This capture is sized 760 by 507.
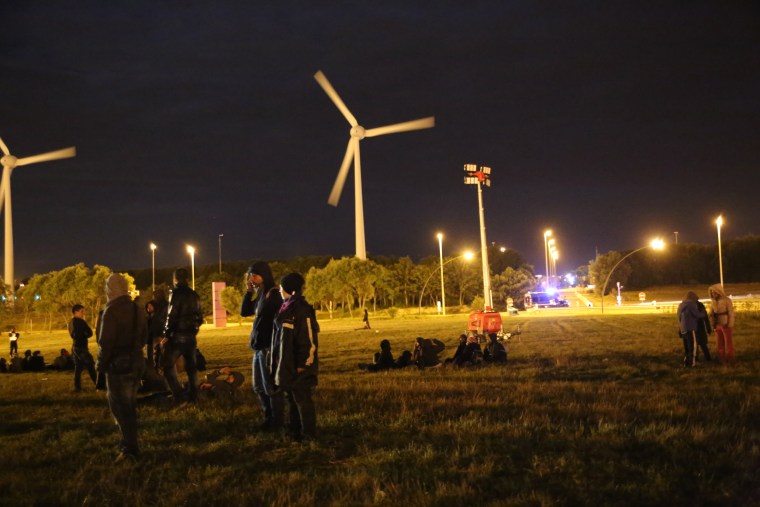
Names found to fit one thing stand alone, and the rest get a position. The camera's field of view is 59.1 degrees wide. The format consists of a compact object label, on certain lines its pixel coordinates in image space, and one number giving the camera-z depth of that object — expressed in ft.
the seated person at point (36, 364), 64.75
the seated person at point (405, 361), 53.88
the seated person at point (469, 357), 53.11
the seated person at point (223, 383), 38.50
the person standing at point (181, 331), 34.78
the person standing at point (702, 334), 51.26
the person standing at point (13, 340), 87.10
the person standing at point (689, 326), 50.37
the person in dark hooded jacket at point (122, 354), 23.20
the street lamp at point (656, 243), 169.78
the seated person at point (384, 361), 53.59
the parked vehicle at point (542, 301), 261.65
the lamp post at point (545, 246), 328.70
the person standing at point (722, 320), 49.16
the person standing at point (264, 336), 27.61
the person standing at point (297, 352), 24.66
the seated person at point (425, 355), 52.60
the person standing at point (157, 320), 39.93
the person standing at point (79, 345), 44.14
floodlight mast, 150.30
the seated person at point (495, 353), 55.93
